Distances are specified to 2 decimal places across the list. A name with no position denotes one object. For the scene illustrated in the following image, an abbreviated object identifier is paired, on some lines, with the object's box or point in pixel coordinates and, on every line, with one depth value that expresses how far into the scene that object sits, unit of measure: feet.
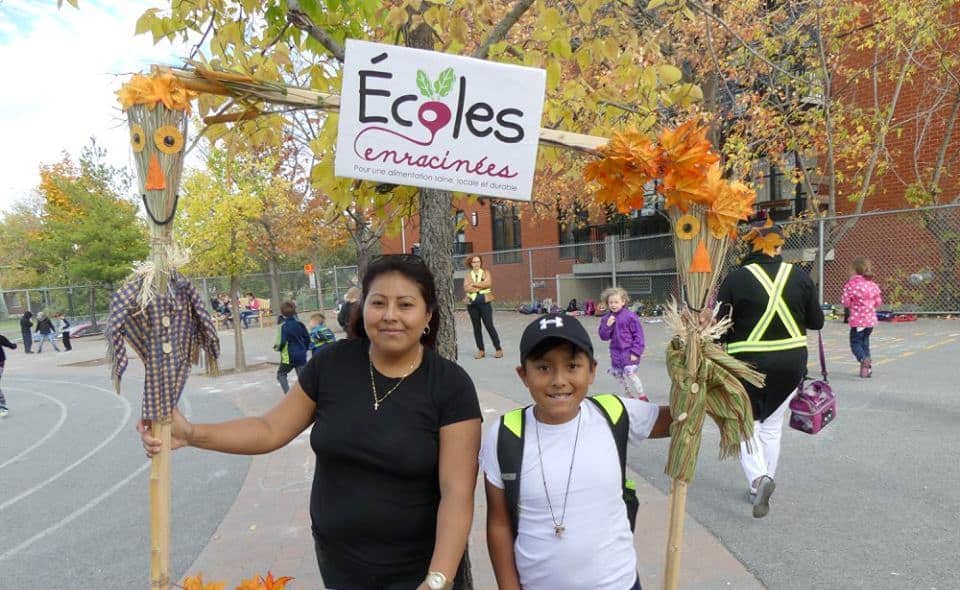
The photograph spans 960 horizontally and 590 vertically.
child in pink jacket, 23.65
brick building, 41.83
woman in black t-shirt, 5.61
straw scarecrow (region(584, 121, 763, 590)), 6.25
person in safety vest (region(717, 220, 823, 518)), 11.72
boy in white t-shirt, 5.86
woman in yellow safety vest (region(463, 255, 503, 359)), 32.12
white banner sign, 6.47
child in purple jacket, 20.65
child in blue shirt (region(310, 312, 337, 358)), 25.55
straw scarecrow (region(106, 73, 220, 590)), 5.58
